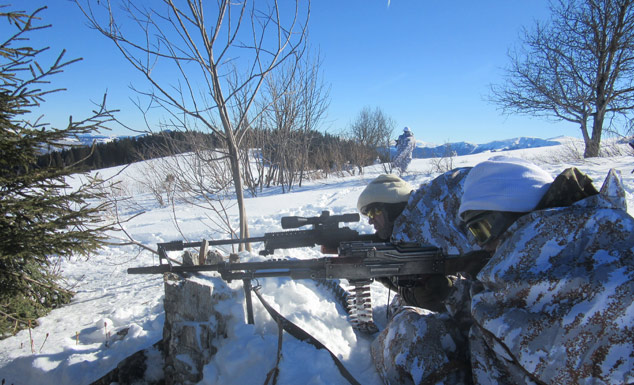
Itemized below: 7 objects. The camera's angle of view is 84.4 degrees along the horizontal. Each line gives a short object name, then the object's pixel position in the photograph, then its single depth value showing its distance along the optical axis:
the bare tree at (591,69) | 10.92
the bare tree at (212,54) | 2.92
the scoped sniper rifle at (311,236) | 2.63
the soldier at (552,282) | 1.14
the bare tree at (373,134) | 22.44
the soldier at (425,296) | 1.67
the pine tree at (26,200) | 2.19
